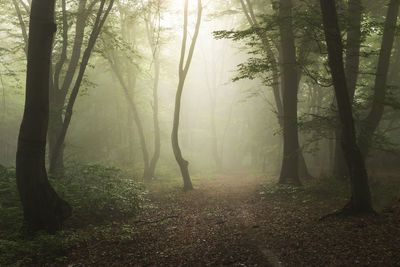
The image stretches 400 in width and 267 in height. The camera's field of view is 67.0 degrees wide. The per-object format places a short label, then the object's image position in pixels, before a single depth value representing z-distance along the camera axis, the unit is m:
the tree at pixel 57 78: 13.15
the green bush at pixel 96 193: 9.04
